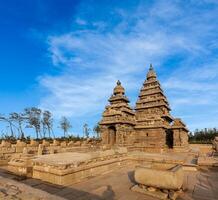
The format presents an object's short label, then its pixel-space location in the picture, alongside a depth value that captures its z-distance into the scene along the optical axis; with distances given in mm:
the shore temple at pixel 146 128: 22266
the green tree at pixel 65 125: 64438
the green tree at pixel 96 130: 70931
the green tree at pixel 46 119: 52978
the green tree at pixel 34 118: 49938
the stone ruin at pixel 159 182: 5508
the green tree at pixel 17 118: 47753
